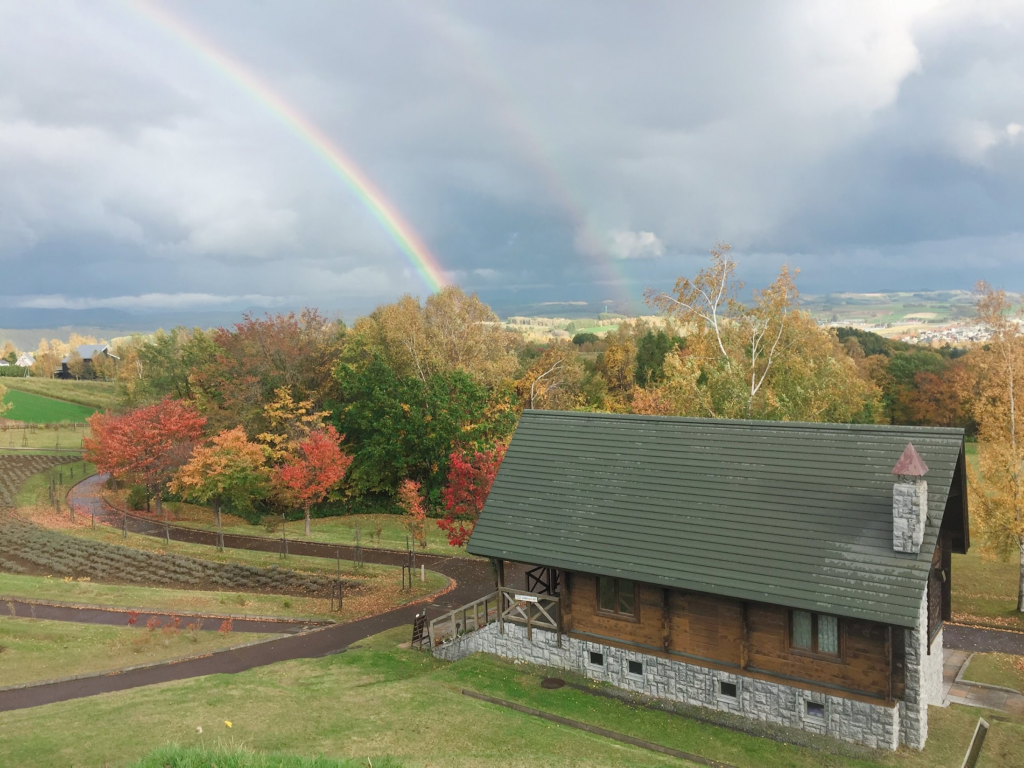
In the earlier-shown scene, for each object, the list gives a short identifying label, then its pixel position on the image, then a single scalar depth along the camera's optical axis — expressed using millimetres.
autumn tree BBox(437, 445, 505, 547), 31391
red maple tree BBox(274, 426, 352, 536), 40250
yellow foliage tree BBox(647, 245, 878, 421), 35500
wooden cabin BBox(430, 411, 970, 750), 15617
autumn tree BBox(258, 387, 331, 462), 47188
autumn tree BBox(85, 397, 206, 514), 45469
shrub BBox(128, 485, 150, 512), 50781
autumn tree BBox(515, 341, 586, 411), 54647
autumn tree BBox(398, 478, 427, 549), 34344
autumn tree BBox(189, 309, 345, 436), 53031
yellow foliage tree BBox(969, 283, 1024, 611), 26844
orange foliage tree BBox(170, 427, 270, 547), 41500
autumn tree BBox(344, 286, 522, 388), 54406
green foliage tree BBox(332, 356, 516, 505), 47531
